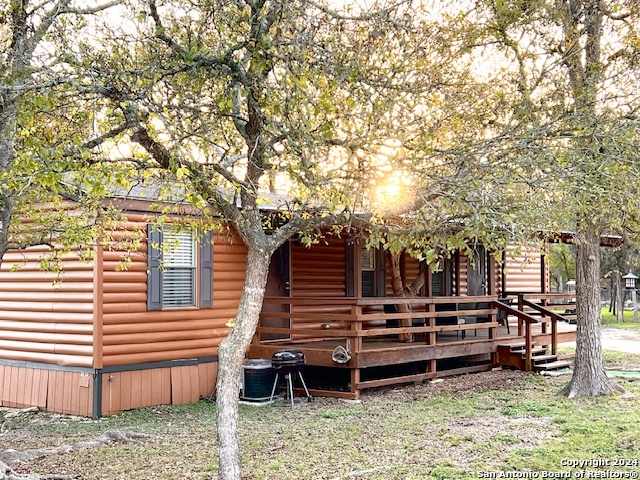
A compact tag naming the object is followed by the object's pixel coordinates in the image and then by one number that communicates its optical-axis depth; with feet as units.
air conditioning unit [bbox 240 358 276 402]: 34.55
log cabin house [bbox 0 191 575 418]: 31.78
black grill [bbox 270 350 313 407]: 33.96
